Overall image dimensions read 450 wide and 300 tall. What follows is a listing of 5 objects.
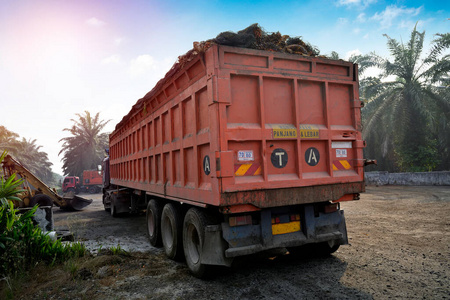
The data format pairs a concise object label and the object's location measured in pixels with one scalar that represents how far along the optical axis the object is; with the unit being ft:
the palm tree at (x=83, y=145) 132.16
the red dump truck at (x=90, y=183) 105.09
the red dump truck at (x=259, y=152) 12.96
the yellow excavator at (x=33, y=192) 39.68
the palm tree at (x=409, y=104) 56.95
